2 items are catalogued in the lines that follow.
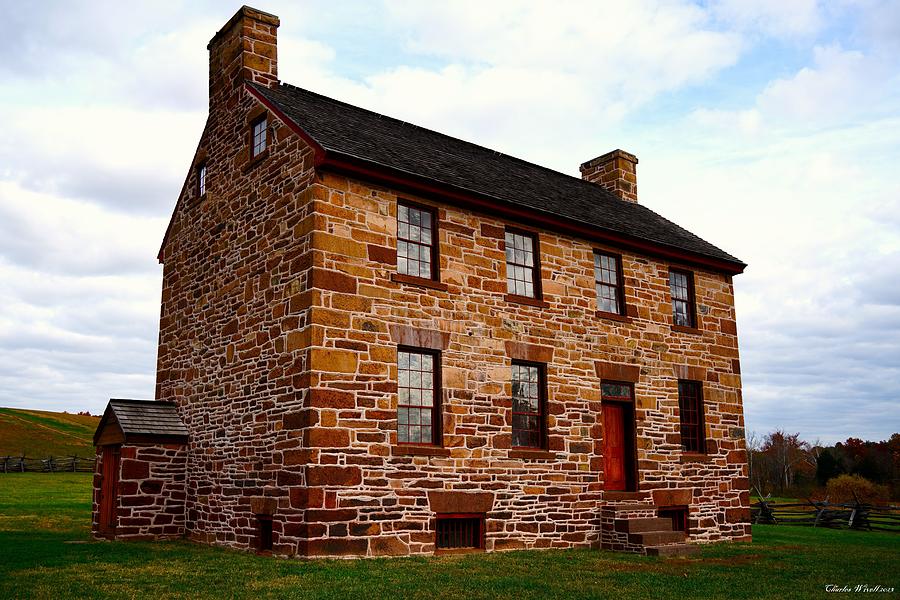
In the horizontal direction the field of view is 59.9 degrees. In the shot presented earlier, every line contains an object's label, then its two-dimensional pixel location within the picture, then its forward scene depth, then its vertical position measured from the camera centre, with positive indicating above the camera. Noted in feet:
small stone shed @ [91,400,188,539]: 51.08 -1.38
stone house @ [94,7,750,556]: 42.91 +5.87
